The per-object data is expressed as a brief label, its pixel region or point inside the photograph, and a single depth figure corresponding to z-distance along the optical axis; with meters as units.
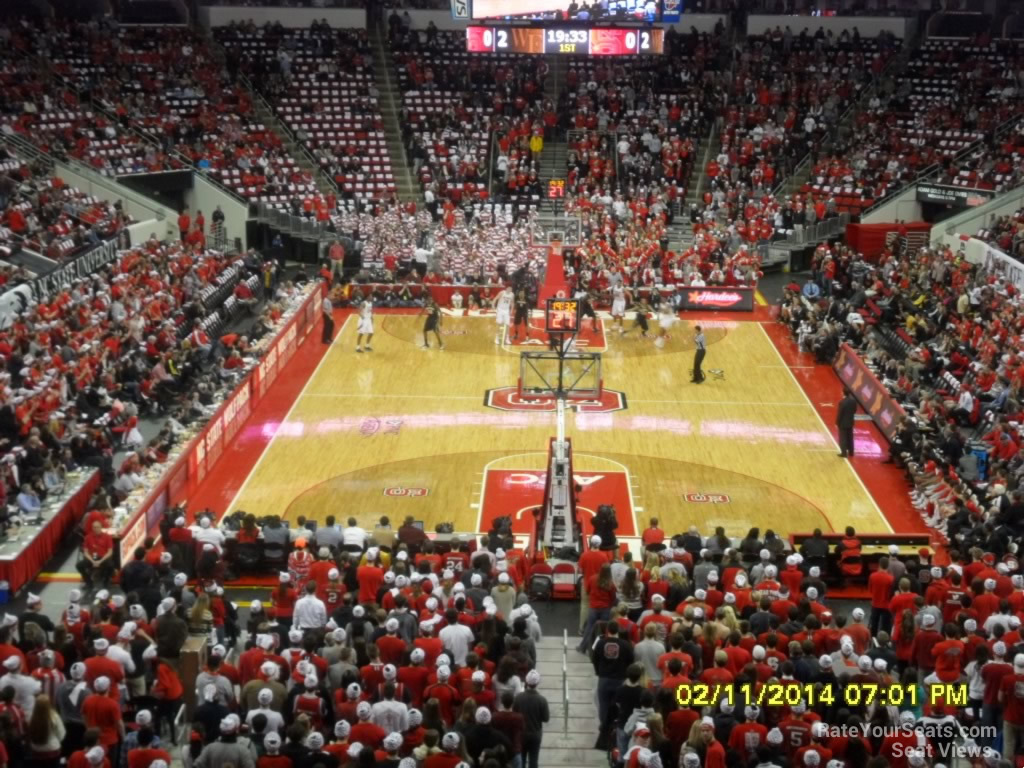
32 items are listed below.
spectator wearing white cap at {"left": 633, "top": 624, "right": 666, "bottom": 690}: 13.81
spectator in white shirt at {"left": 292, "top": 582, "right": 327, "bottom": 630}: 14.84
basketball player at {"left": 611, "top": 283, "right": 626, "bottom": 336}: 35.69
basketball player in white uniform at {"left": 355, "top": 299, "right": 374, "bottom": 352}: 32.78
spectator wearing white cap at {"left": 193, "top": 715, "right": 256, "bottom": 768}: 11.34
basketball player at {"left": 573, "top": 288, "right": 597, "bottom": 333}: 33.89
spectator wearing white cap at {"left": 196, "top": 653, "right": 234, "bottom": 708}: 12.83
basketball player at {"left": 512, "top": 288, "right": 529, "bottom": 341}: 34.06
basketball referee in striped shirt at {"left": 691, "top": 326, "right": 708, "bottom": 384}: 30.47
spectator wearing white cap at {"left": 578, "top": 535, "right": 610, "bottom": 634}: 16.72
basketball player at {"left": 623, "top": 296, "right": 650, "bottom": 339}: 35.25
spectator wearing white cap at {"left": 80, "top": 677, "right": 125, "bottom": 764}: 12.34
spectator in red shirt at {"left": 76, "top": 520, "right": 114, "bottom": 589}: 19.12
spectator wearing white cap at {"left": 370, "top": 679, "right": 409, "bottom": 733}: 12.02
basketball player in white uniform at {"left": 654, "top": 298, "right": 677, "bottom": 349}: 34.53
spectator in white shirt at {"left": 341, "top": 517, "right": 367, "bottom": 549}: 18.72
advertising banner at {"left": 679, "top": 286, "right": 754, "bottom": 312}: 38.66
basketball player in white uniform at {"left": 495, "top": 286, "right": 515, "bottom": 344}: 34.56
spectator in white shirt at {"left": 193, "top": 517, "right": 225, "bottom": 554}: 19.05
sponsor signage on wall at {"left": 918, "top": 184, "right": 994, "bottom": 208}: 40.29
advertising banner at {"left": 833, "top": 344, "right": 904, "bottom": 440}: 26.84
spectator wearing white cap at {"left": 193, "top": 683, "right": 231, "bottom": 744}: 12.54
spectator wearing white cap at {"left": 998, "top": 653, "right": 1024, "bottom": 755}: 13.07
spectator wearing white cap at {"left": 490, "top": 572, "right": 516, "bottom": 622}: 15.67
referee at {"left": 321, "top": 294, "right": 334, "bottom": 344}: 33.12
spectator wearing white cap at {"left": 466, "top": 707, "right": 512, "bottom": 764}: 11.73
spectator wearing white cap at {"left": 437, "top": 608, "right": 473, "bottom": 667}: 13.96
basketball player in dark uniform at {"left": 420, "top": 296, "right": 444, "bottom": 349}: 33.19
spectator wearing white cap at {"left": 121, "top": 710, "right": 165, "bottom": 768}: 11.25
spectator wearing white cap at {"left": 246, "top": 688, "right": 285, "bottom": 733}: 11.85
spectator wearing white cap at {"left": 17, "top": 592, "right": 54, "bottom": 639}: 14.72
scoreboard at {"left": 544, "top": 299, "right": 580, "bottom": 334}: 23.25
